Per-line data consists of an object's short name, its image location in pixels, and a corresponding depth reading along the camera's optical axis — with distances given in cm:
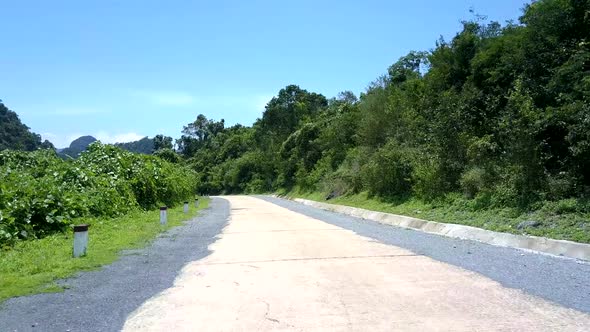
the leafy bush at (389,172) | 2728
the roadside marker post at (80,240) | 1142
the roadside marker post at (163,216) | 2056
